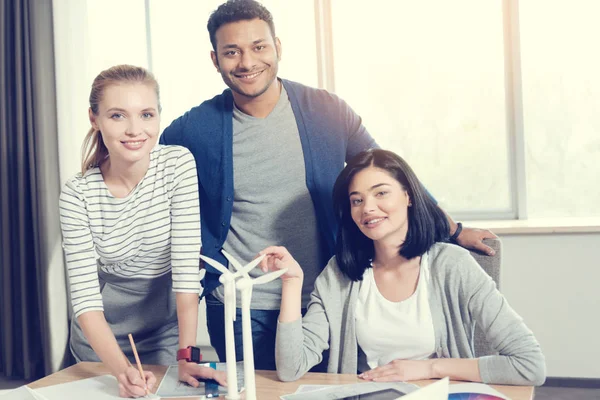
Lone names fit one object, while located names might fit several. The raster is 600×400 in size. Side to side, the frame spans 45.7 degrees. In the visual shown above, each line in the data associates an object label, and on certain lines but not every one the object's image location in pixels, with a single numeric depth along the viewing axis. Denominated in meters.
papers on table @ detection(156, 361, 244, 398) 1.55
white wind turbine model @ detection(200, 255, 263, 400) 1.41
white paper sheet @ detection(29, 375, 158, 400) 1.58
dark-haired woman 1.62
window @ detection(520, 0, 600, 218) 3.41
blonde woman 1.75
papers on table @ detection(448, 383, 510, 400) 1.44
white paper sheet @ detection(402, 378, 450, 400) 1.11
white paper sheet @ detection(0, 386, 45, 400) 1.59
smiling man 2.01
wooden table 1.51
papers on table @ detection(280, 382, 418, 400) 1.47
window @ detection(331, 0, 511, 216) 3.53
